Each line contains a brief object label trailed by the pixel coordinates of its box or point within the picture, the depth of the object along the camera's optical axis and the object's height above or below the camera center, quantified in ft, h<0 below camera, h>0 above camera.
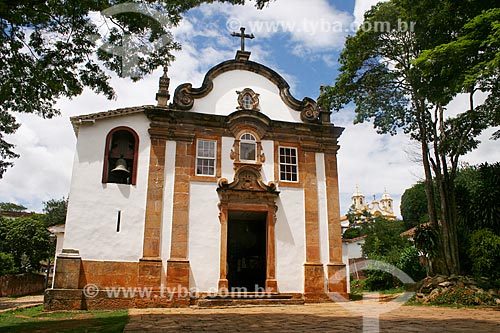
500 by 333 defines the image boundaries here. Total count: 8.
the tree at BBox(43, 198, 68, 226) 128.06 +18.31
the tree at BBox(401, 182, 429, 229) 145.07 +21.83
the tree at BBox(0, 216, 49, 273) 93.50 +5.49
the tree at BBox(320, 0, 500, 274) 41.73 +20.62
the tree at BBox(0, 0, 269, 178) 24.13 +14.15
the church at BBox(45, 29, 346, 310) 43.34 +8.09
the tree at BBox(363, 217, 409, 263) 96.48 +7.32
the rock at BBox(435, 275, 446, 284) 43.75 -1.18
